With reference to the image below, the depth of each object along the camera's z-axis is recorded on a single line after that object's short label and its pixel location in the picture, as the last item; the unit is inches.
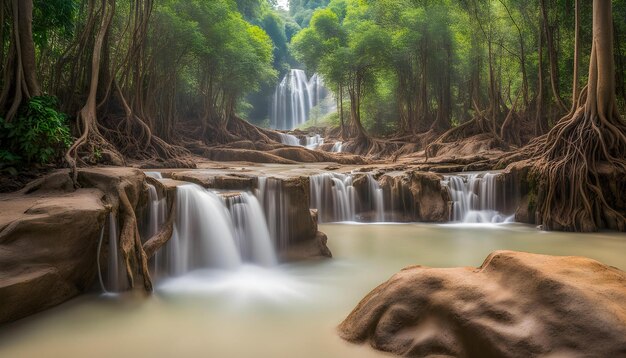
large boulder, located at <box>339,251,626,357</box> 77.4
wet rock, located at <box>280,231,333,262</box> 258.1
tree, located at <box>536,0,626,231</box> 322.7
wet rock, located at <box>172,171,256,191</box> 299.6
